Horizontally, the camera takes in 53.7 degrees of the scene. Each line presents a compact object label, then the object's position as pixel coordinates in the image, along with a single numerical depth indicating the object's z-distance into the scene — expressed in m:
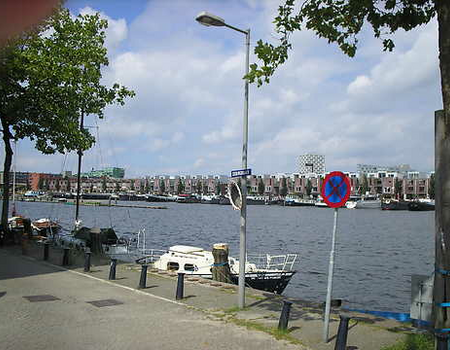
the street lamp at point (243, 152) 11.21
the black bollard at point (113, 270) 15.69
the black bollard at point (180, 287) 12.77
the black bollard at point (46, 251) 20.20
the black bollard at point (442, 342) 6.34
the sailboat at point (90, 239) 24.38
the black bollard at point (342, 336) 7.87
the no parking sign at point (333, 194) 8.80
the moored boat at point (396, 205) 153.88
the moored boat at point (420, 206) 144.62
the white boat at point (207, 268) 20.78
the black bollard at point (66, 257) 19.02
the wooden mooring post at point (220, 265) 17.79
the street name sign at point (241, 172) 11.86
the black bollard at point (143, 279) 14.06
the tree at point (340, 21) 10.07
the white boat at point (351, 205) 169.62
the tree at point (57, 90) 22.48
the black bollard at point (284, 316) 9.46
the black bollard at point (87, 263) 17.38
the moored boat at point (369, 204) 164.56
